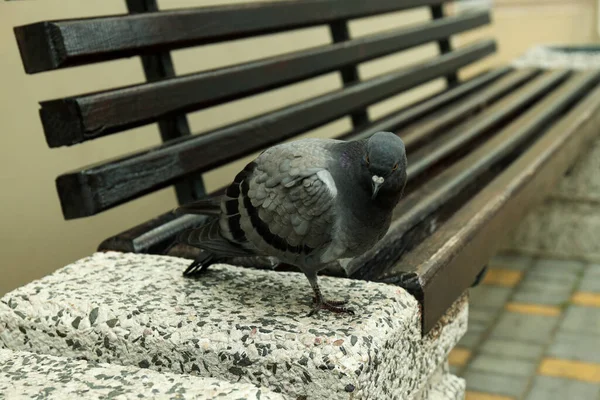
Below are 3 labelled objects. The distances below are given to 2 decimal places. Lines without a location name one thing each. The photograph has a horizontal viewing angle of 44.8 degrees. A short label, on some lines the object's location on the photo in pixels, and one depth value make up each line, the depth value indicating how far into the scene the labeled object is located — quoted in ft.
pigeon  4.57
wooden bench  6.04
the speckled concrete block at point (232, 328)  4.63
